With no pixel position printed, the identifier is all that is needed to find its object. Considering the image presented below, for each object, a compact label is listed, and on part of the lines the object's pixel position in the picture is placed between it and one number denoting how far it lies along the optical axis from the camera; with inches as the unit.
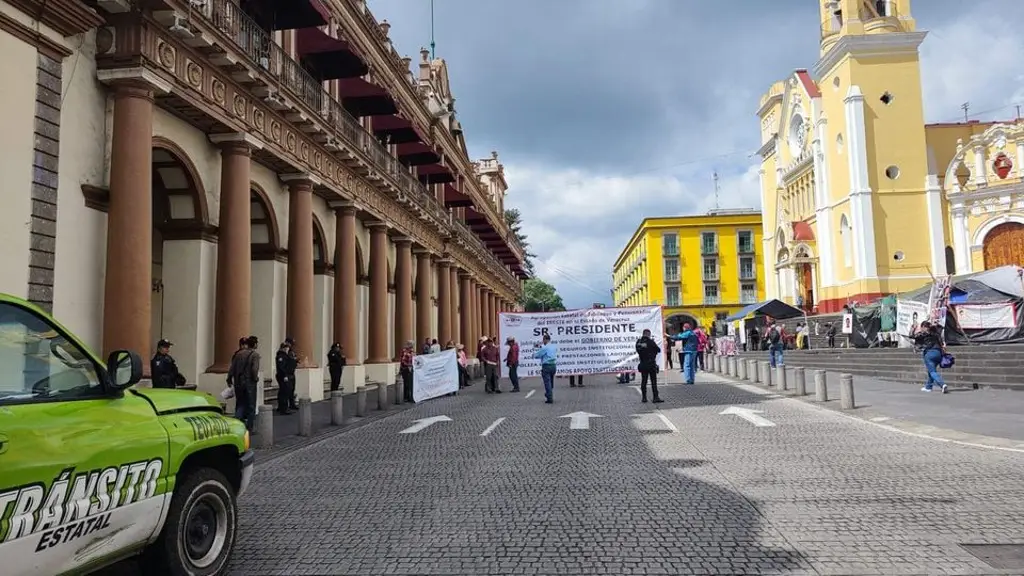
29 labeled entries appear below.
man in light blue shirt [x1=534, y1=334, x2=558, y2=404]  693.9
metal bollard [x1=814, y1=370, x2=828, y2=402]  623.6
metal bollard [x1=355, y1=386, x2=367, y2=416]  628.8
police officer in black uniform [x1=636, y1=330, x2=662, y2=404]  649.0
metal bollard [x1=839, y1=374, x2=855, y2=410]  557.9
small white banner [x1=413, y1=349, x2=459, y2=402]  780.6
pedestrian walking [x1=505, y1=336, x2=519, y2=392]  885.8
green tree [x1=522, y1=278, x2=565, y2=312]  4416.8
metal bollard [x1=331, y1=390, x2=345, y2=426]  560.7
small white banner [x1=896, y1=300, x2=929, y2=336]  937.4
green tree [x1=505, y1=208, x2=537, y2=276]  3359.7
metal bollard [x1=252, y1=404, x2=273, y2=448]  442.3
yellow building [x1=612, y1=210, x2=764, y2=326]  3265.3
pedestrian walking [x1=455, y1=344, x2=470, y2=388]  1058.1
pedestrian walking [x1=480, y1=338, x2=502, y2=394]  871.3
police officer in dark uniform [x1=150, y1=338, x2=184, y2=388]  462.6
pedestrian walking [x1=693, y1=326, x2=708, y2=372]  1170.9
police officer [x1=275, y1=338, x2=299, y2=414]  625.3
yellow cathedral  1621.6
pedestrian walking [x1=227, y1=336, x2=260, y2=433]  478.3
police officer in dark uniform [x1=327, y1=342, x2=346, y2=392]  782.5
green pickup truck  130.0
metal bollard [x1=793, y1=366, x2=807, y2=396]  683.4
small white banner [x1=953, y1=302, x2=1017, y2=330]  831.1
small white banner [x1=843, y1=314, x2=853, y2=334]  1283.2
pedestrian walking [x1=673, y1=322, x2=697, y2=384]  835.4
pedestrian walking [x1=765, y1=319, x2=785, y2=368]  927.6
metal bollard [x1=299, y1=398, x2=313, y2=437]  494.2
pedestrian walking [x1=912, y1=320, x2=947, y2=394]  629.9
